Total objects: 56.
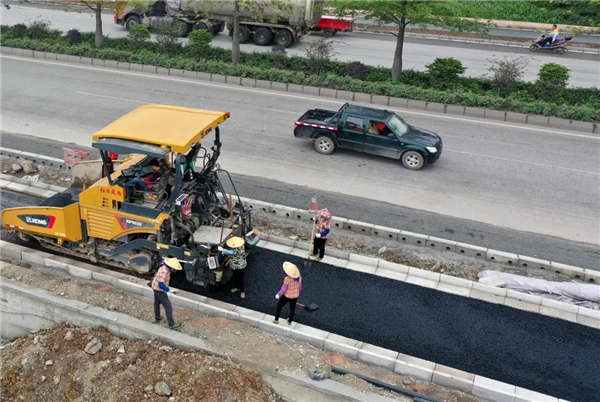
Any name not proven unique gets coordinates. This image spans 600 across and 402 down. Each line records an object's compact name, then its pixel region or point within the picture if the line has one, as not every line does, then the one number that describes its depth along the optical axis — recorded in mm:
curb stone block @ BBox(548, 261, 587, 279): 10586
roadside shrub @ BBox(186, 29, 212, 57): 23109
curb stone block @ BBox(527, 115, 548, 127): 18719
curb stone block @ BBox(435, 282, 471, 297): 10052
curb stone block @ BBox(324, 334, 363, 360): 8523
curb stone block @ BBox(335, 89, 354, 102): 20438
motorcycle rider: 27719
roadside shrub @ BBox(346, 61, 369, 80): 21672
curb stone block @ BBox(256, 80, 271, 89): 21250
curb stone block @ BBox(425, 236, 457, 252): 11382
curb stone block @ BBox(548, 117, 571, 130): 18500
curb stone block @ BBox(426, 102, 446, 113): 19578
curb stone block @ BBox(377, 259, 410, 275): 10602
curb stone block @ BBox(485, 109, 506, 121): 19078
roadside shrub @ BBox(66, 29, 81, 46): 24703
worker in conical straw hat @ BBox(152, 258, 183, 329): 8516
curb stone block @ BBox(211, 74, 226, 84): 21734
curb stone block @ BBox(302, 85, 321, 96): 20797
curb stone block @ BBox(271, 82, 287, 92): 21062
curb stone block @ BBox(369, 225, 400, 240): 11688
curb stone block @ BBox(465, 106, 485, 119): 19281
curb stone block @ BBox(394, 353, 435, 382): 8180
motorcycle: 27828
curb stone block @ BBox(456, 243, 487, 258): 11141
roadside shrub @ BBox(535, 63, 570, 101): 19812
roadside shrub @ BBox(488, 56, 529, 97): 20172
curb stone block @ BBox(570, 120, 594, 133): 18266
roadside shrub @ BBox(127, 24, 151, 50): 24000
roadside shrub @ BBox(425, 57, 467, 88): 20875
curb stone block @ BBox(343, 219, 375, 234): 11828
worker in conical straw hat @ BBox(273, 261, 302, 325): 8594
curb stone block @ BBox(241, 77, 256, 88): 21469
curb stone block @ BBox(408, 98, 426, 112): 19781
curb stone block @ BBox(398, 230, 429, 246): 11531
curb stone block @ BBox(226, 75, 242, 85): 21594
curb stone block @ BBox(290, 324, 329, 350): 8703
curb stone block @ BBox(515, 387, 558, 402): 7805
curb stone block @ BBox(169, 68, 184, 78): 22297
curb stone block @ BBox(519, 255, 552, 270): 10812
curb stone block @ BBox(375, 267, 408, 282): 10414
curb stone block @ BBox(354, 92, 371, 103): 20297
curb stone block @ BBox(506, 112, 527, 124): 18906
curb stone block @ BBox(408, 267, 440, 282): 10414
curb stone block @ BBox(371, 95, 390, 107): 20078
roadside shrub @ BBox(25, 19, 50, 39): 25312
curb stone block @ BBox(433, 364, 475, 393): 8016
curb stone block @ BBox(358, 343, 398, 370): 8359
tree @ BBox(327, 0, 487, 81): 18938
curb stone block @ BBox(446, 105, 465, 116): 19391
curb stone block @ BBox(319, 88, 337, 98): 20609
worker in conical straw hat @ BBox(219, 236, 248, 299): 9297
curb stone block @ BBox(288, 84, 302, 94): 20953
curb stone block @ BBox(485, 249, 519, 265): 10969
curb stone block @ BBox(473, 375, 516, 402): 7871
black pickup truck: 15133
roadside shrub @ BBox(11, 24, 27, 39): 25438
